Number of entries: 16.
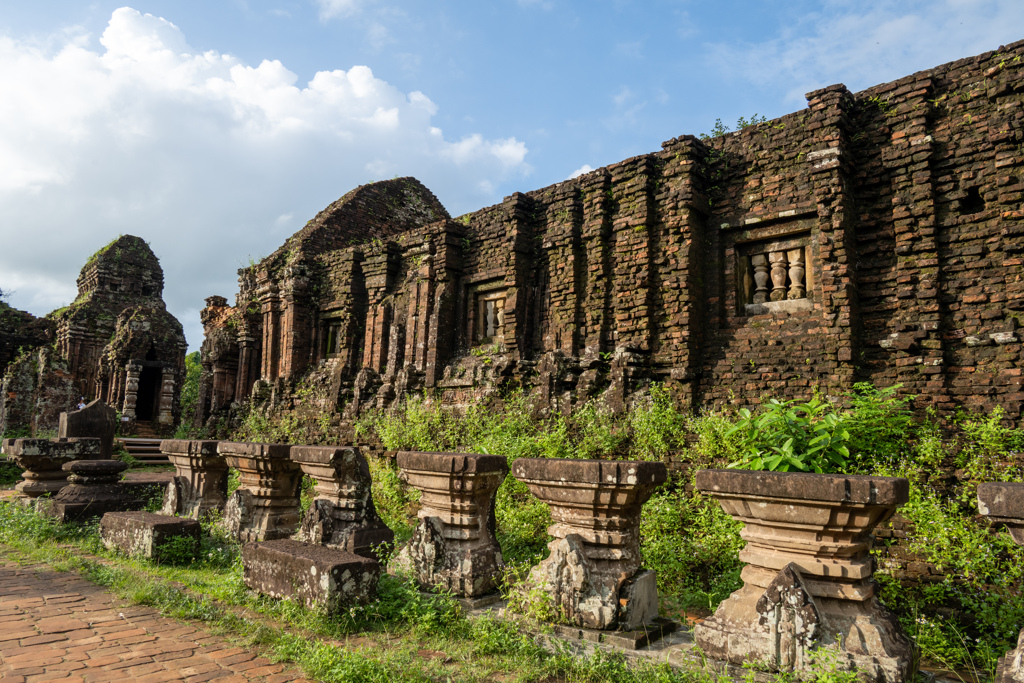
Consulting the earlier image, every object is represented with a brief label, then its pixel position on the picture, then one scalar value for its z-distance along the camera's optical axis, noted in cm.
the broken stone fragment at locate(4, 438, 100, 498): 842
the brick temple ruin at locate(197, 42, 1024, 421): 711
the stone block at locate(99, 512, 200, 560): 581
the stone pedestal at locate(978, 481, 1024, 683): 248
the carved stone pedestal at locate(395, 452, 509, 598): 423
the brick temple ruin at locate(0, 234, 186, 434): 1956
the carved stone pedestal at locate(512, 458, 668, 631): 351
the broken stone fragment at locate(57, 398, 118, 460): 1150
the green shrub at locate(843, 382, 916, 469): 639
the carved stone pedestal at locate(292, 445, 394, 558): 526
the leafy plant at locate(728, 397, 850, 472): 606
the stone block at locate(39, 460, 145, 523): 741
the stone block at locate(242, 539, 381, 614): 391
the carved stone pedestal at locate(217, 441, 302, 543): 604
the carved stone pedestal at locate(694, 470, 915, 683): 271
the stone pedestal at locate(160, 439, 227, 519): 729
